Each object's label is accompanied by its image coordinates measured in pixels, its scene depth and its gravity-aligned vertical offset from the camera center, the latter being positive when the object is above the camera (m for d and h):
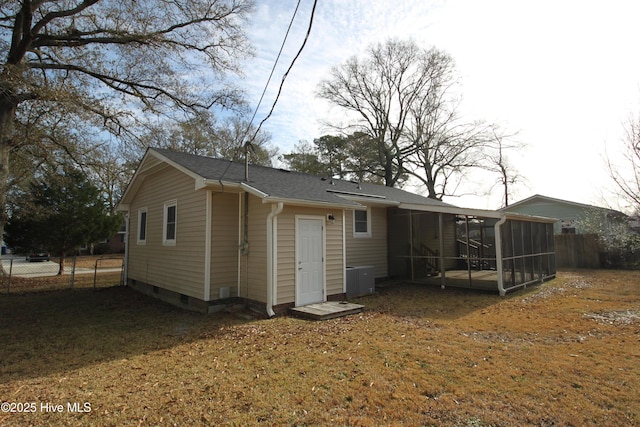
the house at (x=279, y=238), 7.79 +0.09
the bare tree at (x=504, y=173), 28.86 +6.10
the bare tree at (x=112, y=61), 11.04 +7.09
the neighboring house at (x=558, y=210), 21.96 +2.01
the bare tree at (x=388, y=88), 27.81 +12.99
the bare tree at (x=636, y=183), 9.35 +1.56
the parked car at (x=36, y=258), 25.34 -1.14
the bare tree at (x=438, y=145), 26.84 +7.64
